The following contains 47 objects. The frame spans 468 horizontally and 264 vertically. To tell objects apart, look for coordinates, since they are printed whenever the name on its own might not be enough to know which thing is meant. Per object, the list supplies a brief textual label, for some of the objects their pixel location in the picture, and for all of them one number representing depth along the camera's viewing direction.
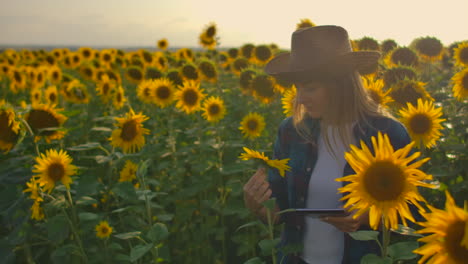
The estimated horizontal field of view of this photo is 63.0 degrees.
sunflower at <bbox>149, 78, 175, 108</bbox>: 4.85
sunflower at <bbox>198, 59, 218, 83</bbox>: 5.75
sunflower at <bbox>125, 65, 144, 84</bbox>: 7.15
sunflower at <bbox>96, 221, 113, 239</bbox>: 2.92
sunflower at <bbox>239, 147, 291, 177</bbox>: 1.78
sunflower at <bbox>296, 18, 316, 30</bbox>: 5.91
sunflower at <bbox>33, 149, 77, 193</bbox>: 2.62
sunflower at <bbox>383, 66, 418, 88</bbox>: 3.82
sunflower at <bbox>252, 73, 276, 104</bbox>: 4.61
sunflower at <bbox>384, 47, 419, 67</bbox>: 4.90
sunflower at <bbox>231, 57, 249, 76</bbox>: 7.03
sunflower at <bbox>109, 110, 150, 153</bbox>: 3.30
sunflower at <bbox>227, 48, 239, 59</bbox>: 9.02
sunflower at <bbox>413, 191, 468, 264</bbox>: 1.03
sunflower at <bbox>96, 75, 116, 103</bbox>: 6.78
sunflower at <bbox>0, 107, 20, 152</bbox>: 2.53
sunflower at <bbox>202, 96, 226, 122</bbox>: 4.23
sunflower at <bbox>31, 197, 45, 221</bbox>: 2.71
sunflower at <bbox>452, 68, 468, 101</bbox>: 3.79
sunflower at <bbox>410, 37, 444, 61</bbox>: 5.83
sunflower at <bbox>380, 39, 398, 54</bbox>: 5.75
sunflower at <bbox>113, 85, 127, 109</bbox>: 5.70
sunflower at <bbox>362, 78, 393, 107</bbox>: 2.90
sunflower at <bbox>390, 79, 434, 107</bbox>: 3.30
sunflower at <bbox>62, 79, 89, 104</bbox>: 6.46
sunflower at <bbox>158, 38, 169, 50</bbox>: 12.41
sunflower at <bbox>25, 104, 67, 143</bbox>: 2.88
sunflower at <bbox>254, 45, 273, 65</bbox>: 7.59
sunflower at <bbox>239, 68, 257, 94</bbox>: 5.06
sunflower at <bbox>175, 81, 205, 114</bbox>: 4.51
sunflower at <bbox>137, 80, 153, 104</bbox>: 5.21
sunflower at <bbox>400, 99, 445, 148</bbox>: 2.72
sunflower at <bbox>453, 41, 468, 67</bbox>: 4.79
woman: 2.24
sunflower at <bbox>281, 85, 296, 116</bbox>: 3.37
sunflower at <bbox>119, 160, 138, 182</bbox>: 3.66
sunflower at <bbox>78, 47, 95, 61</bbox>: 12.23
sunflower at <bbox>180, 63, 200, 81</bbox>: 5.34
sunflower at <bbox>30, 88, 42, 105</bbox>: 5.83
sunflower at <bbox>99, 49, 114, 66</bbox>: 11.09
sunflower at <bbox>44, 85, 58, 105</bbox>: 6.33
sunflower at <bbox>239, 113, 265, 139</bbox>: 3.81
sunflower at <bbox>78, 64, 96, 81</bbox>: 8.29
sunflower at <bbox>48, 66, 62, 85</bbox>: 9.27
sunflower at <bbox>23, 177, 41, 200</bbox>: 2.57
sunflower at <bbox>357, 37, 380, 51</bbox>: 5.13
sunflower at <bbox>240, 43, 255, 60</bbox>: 7.98
